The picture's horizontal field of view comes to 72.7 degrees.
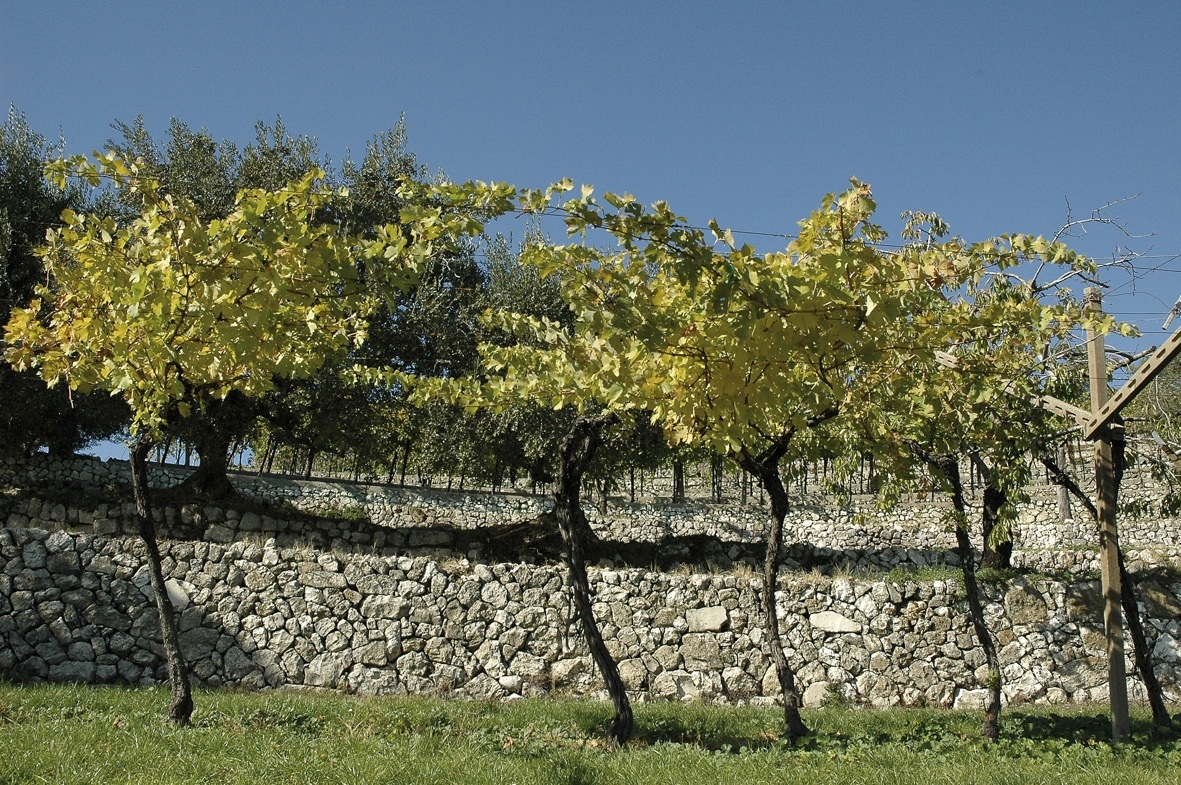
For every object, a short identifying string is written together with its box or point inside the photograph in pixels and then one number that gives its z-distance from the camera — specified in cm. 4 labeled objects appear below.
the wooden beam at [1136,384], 567
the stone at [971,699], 1019
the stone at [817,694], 1002
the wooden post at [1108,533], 649
